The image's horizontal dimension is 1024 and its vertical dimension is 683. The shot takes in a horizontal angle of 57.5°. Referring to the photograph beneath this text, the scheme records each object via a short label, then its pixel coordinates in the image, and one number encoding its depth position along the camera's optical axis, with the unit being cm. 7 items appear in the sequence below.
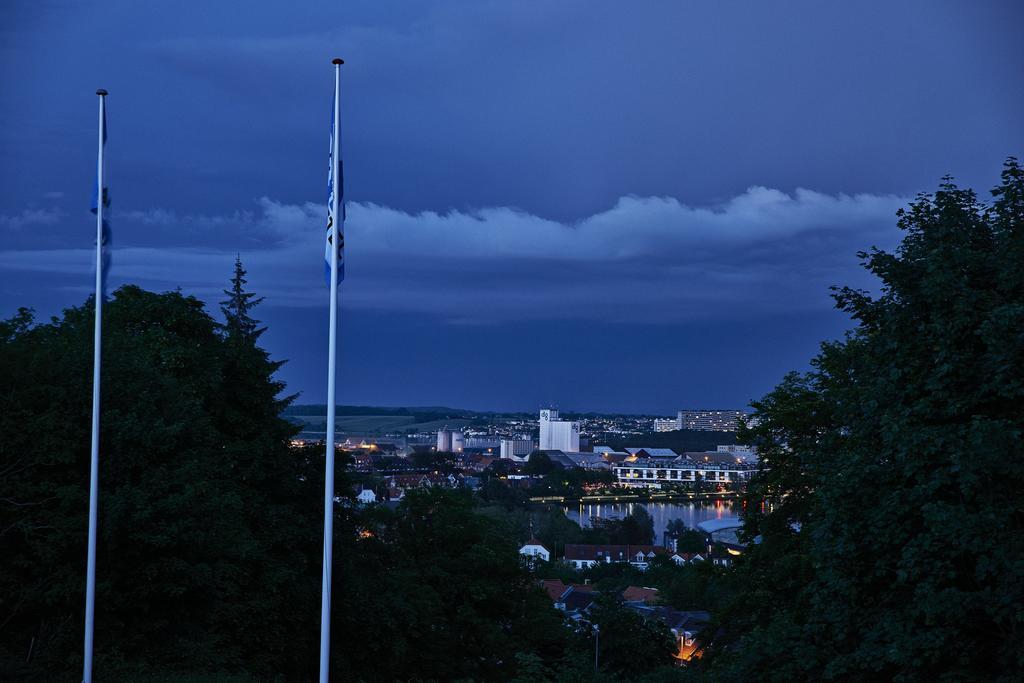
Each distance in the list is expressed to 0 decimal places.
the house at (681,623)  5176
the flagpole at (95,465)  1531
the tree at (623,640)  4153
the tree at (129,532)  1762
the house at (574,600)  5767
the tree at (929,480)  1230
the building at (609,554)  8706
